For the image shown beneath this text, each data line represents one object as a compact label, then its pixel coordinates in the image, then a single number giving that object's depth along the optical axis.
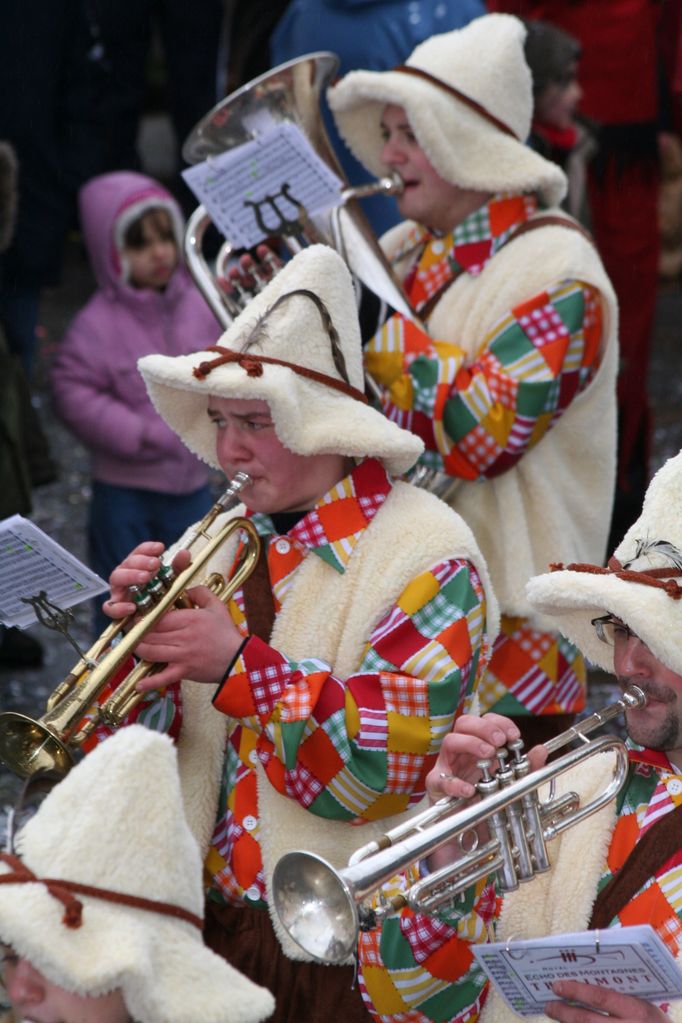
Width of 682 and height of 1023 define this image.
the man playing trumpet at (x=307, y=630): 6.80
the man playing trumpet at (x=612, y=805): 5.98
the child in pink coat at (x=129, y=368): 12.05
